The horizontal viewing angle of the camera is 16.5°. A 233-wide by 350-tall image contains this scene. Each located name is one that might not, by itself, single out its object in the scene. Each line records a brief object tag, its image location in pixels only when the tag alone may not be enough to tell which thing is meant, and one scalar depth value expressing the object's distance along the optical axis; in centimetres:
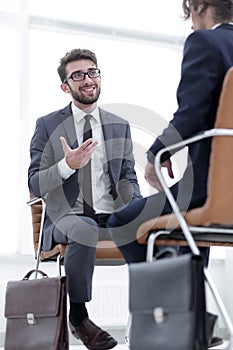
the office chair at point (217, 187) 231
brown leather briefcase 291
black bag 222
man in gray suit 313
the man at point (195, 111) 242
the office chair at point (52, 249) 323
